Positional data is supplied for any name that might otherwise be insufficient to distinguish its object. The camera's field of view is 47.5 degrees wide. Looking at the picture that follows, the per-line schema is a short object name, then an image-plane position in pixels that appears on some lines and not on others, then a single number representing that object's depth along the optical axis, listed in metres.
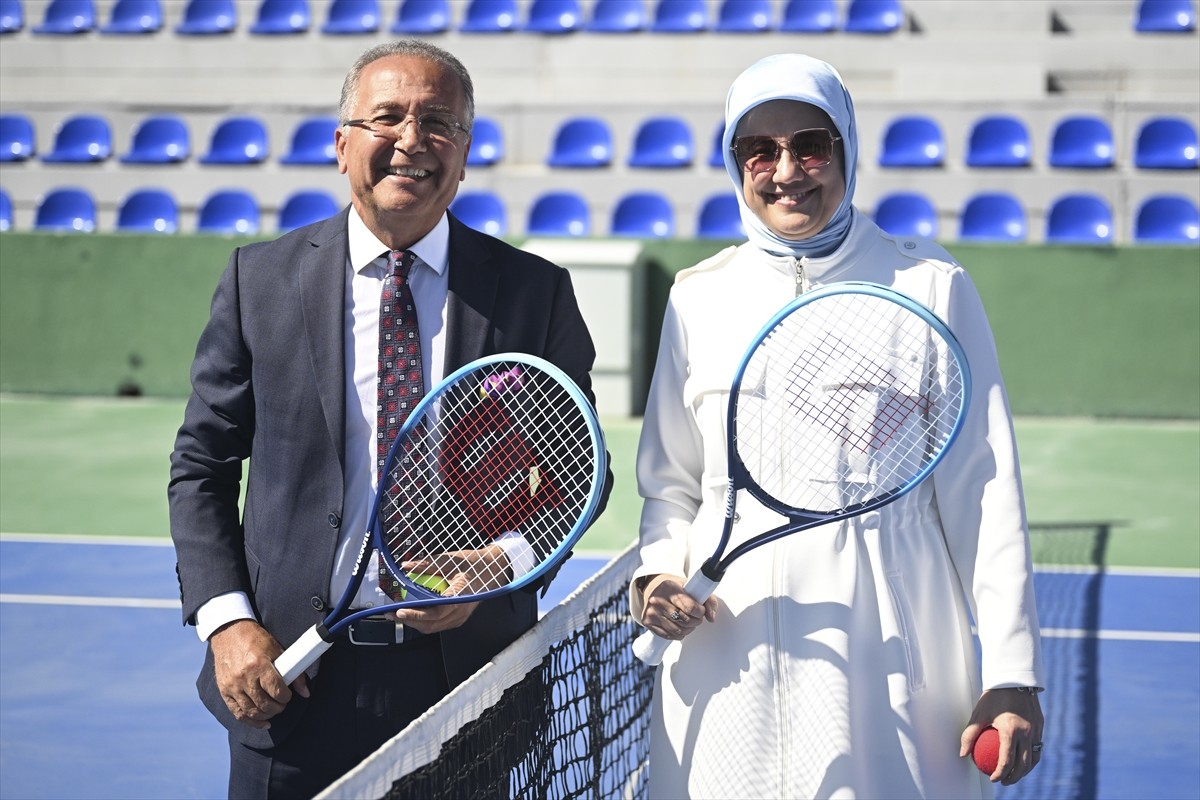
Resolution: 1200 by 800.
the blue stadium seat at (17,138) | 14.69
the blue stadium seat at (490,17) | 15.19
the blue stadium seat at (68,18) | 15.94
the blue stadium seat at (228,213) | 13.68
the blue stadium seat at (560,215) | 13.20
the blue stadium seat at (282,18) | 15.66
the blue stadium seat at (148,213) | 13.81
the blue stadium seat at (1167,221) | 12.50
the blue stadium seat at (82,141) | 14.63
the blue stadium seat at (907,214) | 12.66
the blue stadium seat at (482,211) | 13.09
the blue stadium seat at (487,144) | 14.02
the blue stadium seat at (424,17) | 15.18
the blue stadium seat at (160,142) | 14.58
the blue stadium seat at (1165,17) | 14.30
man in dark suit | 2.56
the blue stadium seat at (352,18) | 15.41
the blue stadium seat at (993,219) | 12.78
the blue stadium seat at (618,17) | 14.97
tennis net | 2.34
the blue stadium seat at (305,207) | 13.34
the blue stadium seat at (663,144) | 13.70
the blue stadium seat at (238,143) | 14.44
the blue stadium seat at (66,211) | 13.95
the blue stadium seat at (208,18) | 15.70
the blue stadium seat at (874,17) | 14.48
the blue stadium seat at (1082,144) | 13.15
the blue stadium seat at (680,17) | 14.84
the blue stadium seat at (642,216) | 13.23
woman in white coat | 2.42
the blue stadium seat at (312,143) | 14.27
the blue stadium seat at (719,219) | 12.89
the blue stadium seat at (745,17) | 14.70
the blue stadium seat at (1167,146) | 13.09
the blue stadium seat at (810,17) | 14.51
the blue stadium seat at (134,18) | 15.91
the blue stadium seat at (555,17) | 15.08
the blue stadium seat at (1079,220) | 12.63
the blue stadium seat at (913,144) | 13.24
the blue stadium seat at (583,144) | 13.86
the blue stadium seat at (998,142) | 13.27
